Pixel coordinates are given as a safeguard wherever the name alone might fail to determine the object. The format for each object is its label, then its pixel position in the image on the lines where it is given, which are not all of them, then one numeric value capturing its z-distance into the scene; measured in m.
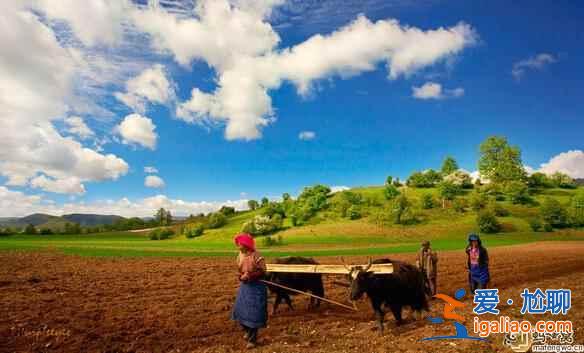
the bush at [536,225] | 67.12
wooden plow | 8.42
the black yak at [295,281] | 11.62
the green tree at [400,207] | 77.19
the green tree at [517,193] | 81.94
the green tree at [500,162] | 91.06
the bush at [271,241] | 64.62
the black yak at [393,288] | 8.58
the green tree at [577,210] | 68.81
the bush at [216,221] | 96.06
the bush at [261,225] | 80.75
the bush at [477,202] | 77.88
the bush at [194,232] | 90.06
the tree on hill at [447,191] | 88.00
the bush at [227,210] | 117.42
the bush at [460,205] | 80.31
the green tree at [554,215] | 68.31
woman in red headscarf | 7.95
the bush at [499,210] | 74.62
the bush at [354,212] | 84.98
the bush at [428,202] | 84.07
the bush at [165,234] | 94.21
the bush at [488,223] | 67.18
